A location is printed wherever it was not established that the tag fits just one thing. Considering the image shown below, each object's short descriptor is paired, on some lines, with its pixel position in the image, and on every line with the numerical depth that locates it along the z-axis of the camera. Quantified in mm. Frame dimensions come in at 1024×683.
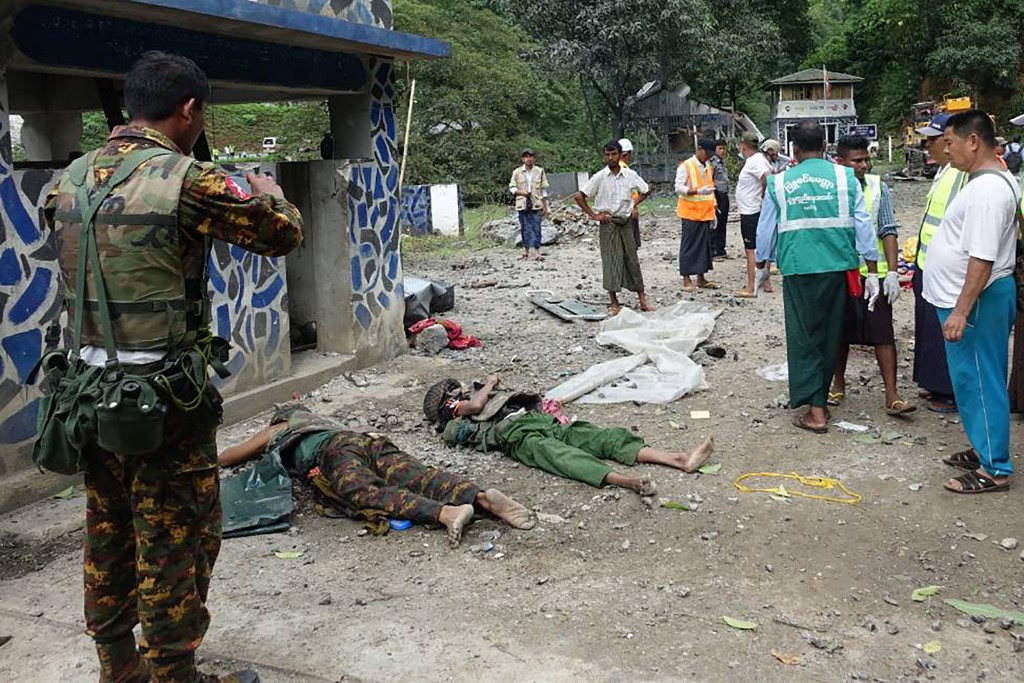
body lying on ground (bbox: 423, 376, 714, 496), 5125
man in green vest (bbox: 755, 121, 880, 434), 5617
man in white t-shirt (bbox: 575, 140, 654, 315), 9453
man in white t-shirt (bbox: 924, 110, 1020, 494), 4441
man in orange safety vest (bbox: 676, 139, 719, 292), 10727
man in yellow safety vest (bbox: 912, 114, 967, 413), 5320
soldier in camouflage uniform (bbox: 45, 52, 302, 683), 2697
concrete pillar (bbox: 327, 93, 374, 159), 7859
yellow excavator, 28328
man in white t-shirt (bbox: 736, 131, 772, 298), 10516
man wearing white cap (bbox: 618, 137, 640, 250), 9959
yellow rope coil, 4785
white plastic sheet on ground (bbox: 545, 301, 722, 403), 6910
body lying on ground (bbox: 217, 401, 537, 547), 4500
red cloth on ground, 8704
